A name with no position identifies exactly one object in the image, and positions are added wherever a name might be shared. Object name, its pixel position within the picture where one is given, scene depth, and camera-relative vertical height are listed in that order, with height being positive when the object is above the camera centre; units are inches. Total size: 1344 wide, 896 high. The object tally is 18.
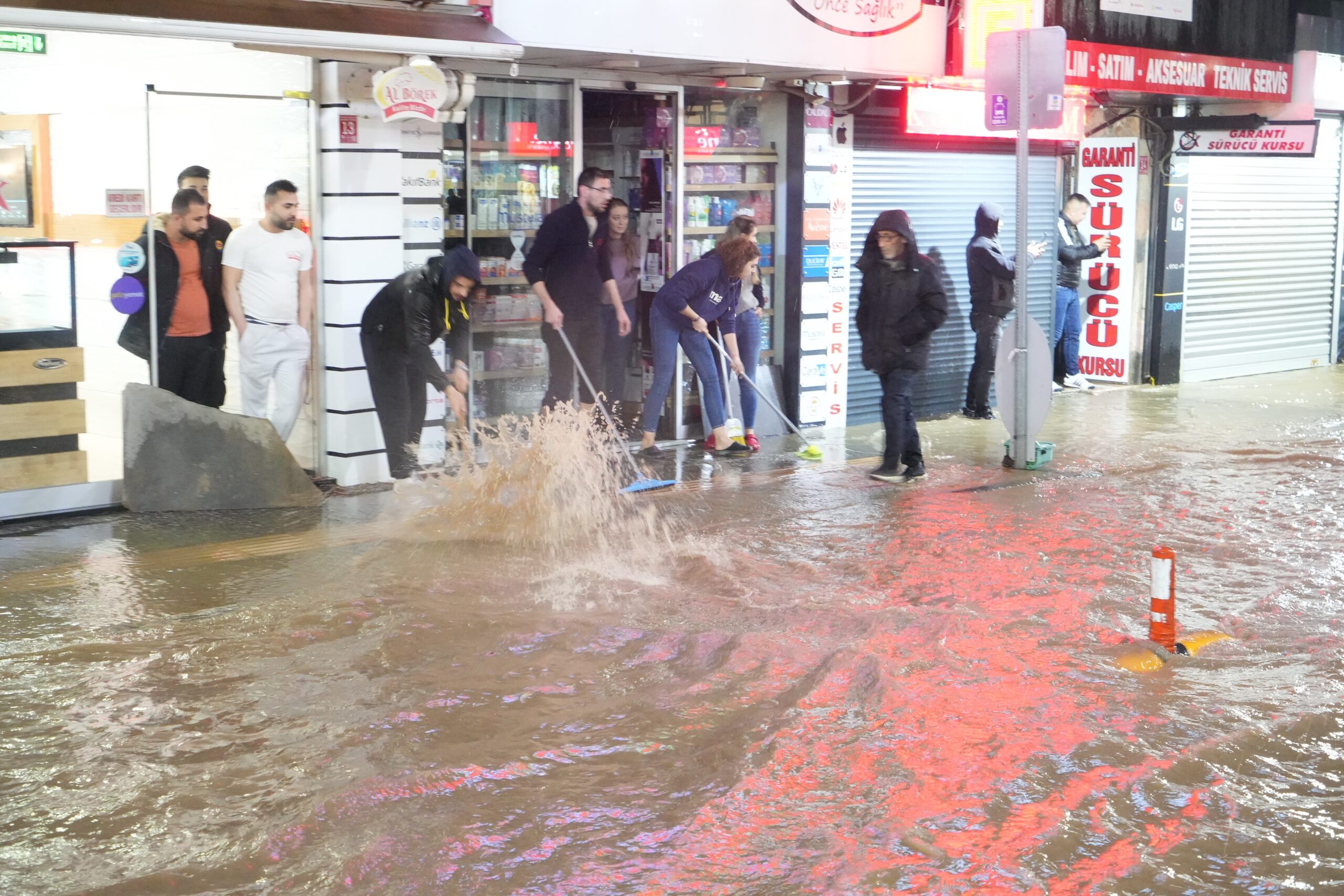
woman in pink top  454.9 -8.6
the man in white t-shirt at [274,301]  382.9 -6.0
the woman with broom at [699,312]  455.8 -9.4
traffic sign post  438.9 +53.9
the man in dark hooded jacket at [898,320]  433.1 -10.6
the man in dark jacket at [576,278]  434.3 +0.9
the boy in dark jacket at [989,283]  557.0 +0.6
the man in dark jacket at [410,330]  392.5 -13.3
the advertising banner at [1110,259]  651.5 +11.9
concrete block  366.6 -46.1
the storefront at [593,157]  394.6 +37.7
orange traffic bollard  263.0 -56.4
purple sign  363.9 -4.5
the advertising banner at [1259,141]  639.1 +64.1
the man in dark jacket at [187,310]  370.3 -8.2
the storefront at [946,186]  538.6 +38.2
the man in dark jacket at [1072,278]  619.2 +3.2
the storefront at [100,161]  342.6 +28.3
